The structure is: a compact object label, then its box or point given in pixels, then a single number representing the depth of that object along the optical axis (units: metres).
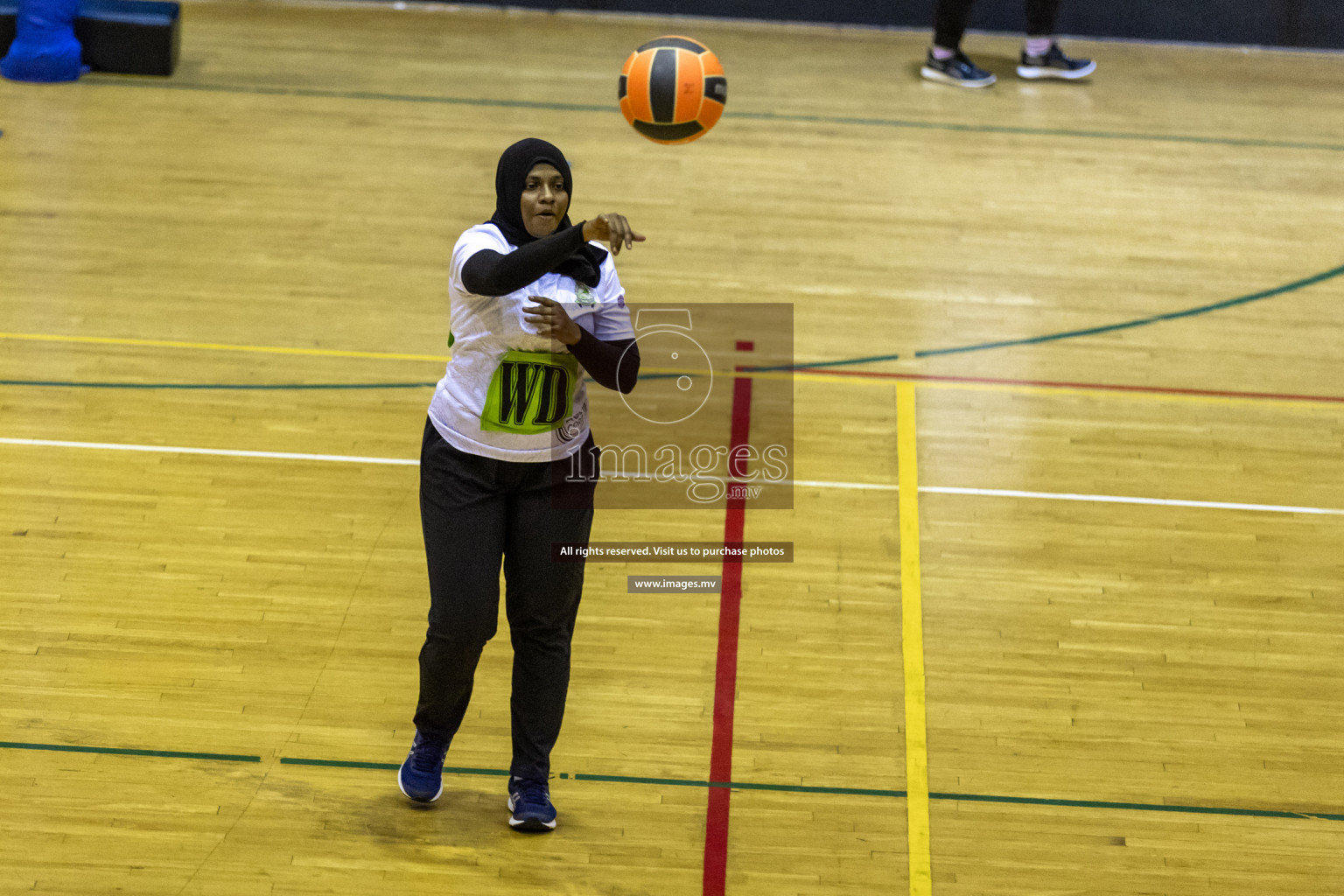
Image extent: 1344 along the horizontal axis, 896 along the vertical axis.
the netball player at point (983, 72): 19.69
